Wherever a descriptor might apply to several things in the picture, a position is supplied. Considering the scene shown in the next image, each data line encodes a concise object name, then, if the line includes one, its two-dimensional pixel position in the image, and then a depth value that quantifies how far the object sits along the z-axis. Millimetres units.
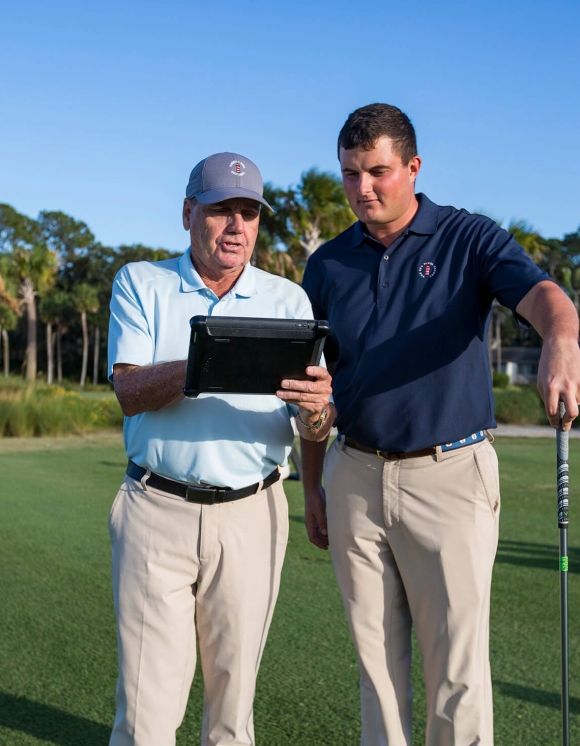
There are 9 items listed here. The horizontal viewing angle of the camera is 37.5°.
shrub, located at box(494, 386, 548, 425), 25734
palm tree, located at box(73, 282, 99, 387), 61375
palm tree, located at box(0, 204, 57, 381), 47812
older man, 2586
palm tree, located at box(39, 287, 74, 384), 62594
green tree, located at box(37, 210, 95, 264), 83812
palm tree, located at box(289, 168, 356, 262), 25500
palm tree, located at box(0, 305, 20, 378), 54656
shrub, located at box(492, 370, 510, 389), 41781
